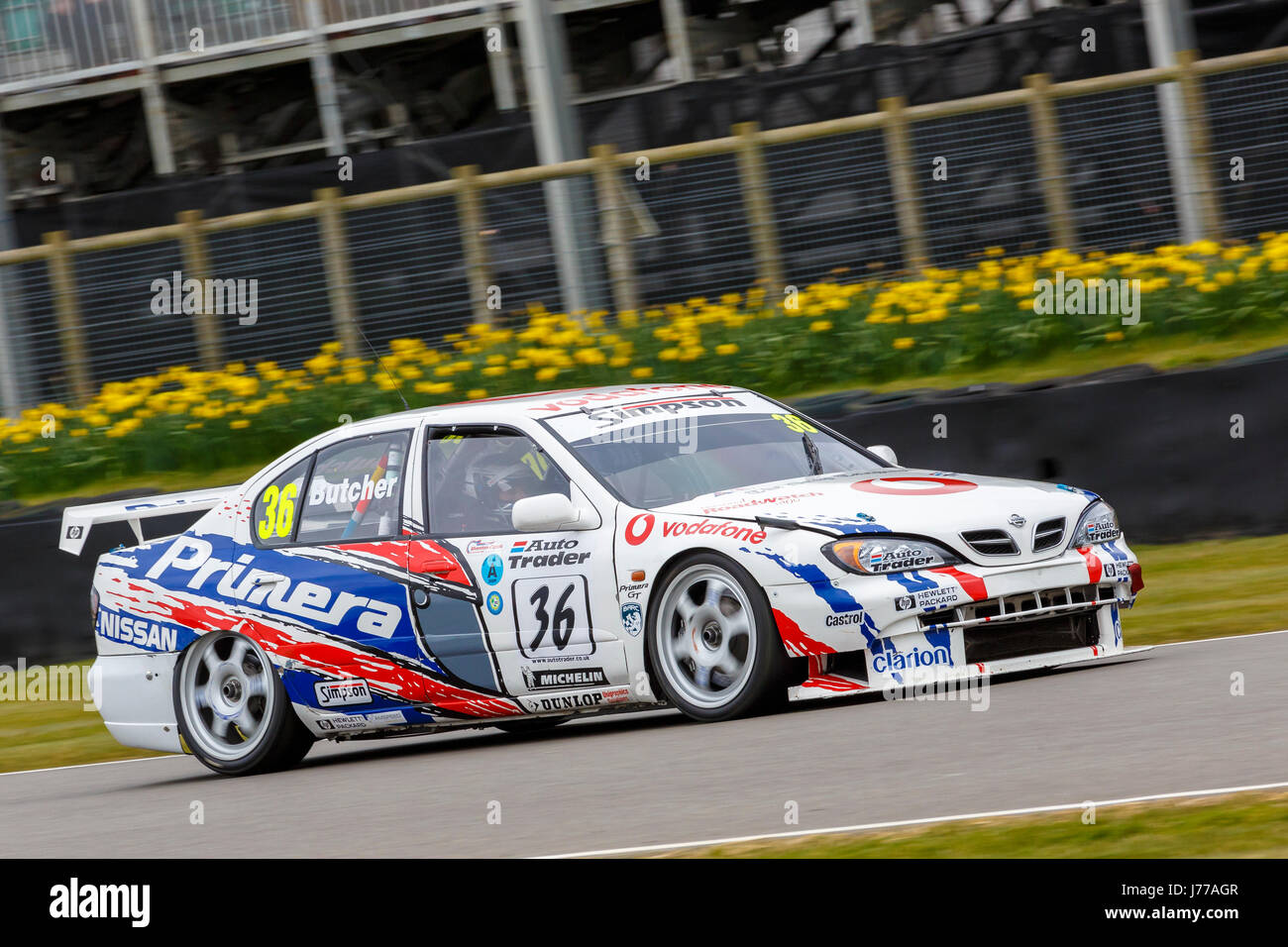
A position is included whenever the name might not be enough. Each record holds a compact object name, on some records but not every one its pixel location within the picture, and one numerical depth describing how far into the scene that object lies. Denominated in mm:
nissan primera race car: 8539
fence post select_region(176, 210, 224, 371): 16609
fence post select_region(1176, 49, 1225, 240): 14422
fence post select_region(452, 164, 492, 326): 16016
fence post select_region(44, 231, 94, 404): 16875
